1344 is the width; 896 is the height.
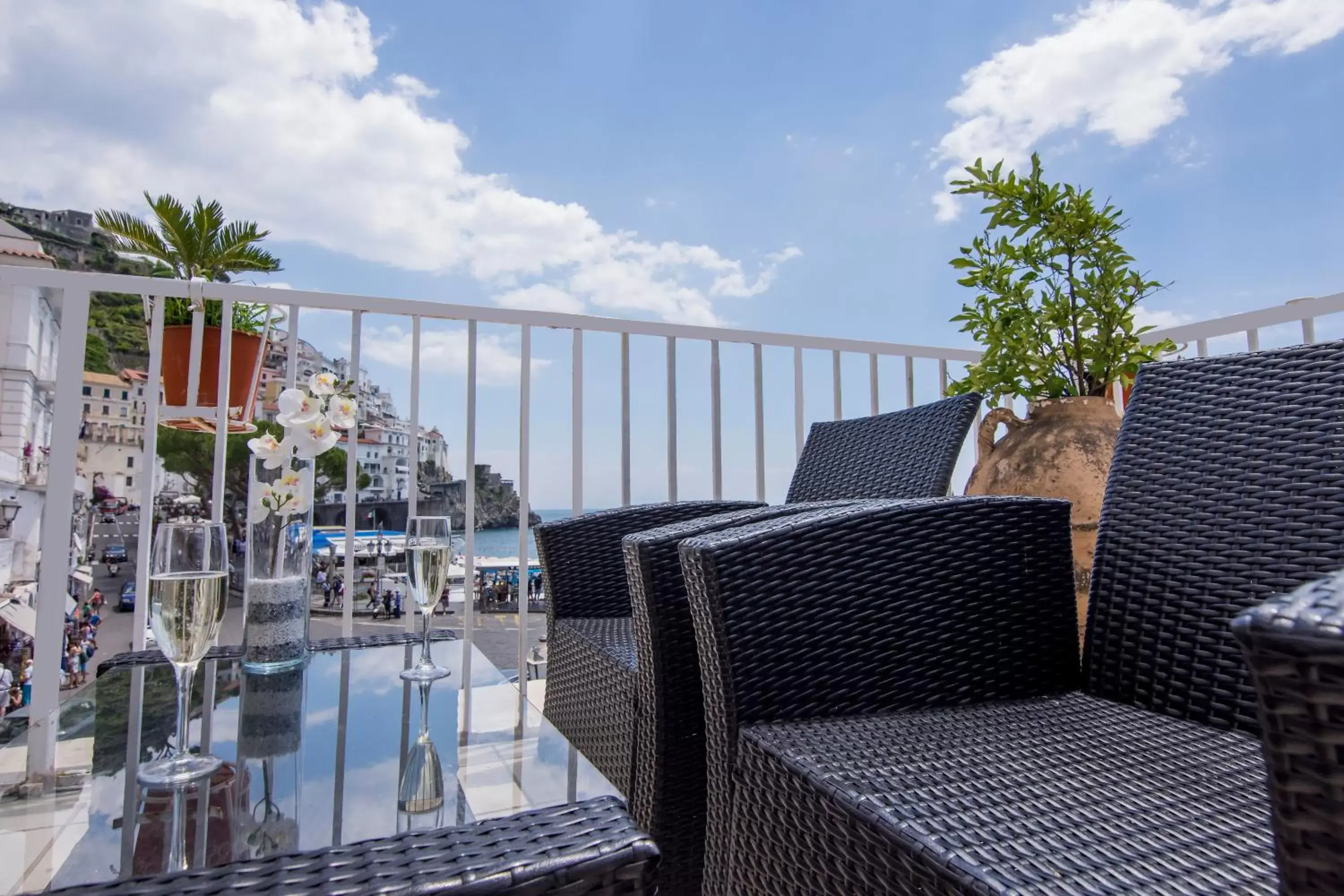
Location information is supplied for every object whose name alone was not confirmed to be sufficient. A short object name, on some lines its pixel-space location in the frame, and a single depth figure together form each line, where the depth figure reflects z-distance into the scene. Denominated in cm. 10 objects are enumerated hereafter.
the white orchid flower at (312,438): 124
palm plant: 259
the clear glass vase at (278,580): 119
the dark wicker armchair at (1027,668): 59
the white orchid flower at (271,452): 122
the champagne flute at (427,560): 124
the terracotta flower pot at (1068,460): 169
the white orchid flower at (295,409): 123
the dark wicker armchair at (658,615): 108
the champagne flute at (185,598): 82
